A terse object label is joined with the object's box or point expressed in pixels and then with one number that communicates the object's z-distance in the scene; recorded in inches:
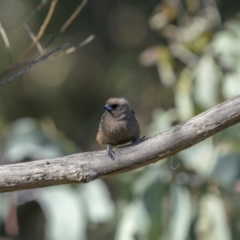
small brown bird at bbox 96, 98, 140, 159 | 323.9
